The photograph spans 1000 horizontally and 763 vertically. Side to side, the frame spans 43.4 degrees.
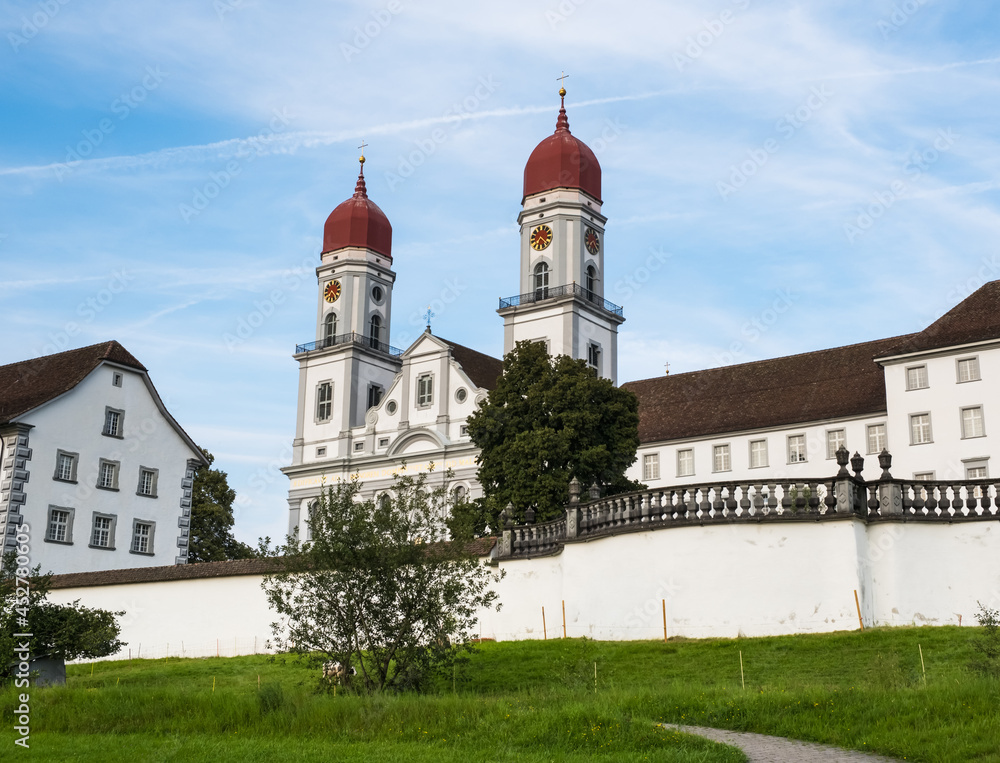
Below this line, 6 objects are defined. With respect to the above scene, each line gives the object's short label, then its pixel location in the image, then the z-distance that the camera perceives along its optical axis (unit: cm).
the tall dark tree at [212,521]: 6519
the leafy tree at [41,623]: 2459
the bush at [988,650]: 1859
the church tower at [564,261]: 6850
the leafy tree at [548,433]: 4209
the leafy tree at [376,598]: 2173
